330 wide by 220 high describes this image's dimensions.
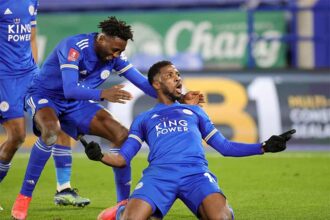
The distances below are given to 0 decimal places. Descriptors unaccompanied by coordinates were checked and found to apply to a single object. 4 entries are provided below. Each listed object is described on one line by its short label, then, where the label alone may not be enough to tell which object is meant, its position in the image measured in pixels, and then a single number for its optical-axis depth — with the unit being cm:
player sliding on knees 1399
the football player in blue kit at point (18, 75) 1866
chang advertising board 3716
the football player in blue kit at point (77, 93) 1655
